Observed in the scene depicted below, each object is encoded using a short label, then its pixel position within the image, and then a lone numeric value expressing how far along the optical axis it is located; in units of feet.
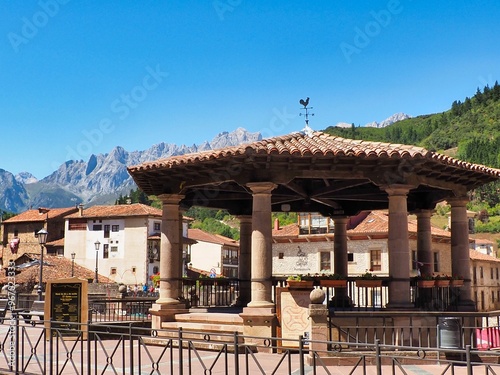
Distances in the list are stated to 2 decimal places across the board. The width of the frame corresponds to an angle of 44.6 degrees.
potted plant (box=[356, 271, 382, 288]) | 49.11
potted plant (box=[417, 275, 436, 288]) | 51.29
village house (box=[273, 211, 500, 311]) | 169.58
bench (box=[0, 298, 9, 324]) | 80.89
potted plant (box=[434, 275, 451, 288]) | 52.70
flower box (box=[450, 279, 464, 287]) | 54.91
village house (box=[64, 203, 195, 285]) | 255.91
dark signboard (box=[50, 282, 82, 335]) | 54.90
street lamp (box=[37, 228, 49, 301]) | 81.54
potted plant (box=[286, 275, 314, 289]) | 46.96
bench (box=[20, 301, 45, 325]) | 70.71
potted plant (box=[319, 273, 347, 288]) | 49.17
